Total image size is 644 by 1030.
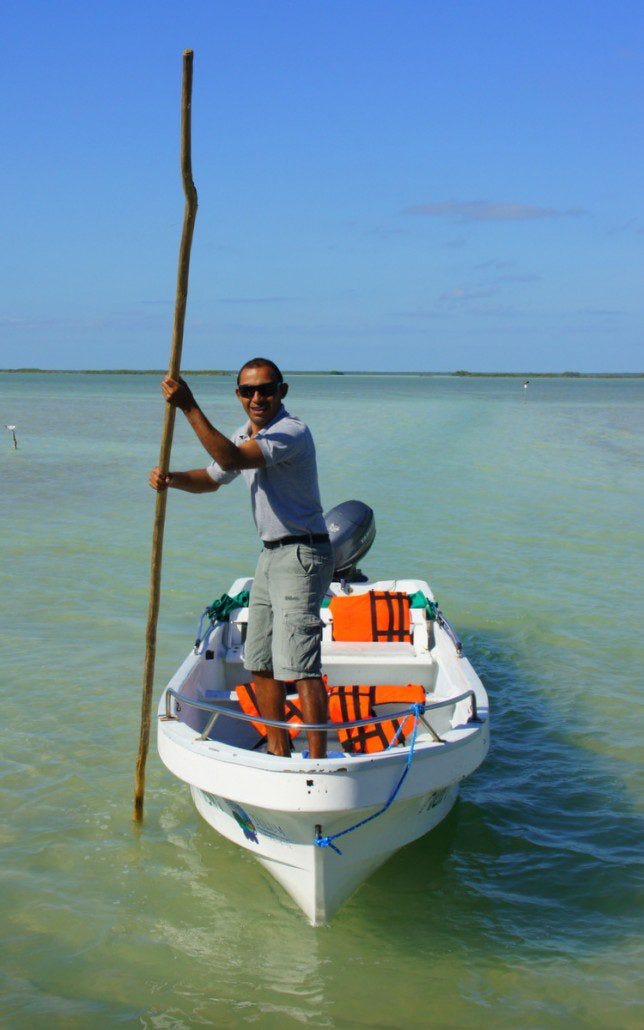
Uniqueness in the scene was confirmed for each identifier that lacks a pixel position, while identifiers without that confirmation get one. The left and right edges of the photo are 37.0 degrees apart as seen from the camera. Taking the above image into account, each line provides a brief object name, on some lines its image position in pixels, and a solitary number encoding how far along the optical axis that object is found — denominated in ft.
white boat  14.05
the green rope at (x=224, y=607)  22.91
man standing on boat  15.24
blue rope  14.26
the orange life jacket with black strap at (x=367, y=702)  18.52
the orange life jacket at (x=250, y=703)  19.70
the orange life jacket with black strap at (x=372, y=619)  23.38
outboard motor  27.78
